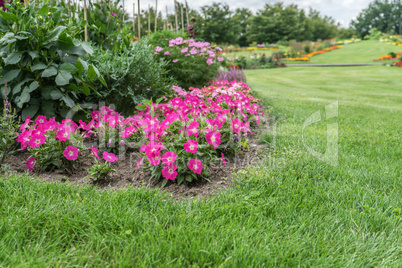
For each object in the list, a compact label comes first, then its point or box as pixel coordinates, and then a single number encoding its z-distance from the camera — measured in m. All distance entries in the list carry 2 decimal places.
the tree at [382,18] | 48.72
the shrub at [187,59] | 5.64
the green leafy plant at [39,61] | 2.48
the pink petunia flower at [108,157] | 2.28
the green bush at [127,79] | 3.44
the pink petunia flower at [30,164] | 2.35
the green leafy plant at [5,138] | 2.24
